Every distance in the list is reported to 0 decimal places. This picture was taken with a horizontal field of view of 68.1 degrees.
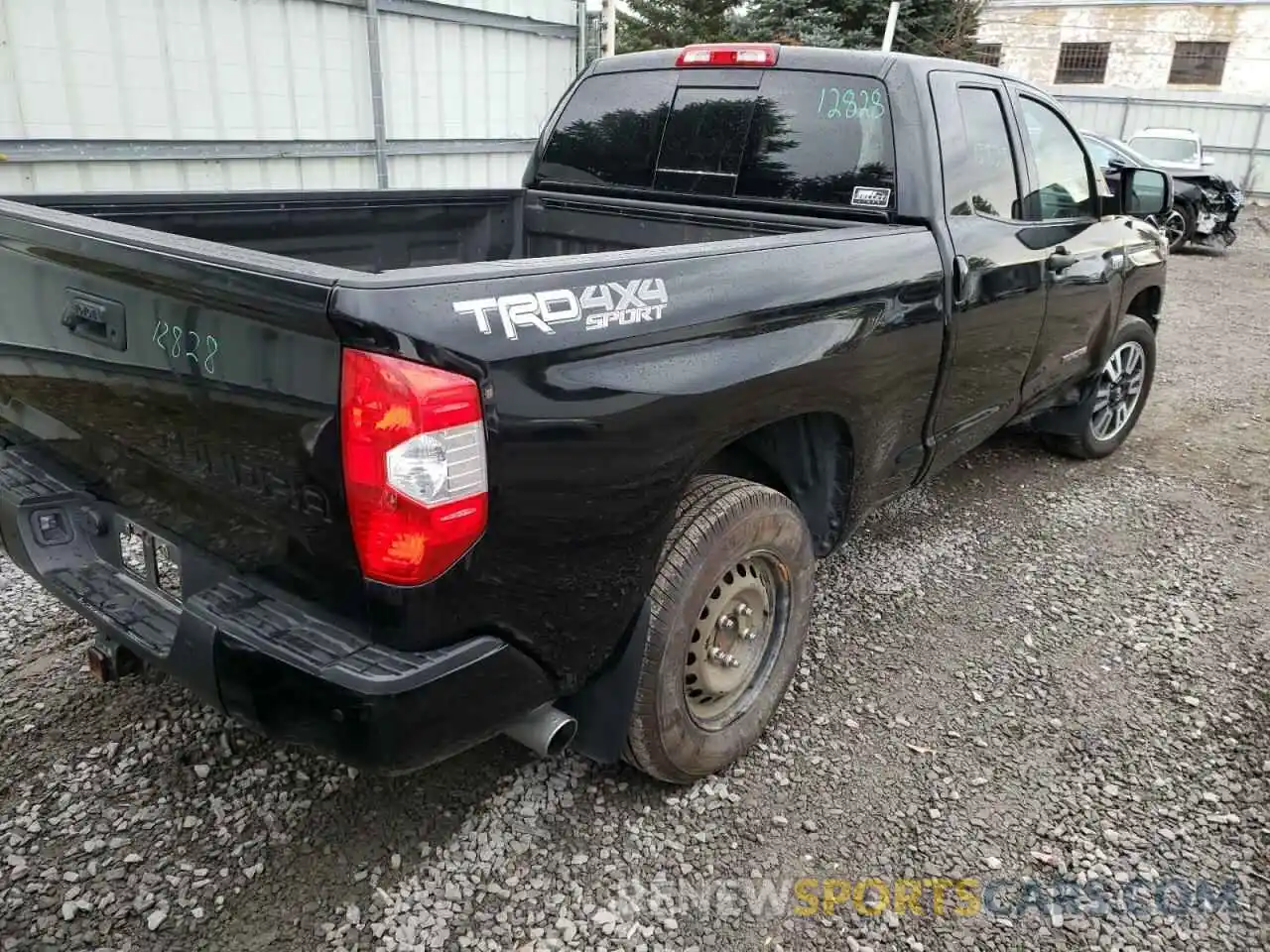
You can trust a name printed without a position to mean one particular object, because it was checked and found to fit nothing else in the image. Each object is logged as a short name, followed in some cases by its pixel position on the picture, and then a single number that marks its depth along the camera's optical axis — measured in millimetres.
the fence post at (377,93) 6941
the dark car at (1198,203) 13648
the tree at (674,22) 18203
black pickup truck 1766
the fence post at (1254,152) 21828
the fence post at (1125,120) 23297
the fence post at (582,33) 8781
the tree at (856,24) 14641
